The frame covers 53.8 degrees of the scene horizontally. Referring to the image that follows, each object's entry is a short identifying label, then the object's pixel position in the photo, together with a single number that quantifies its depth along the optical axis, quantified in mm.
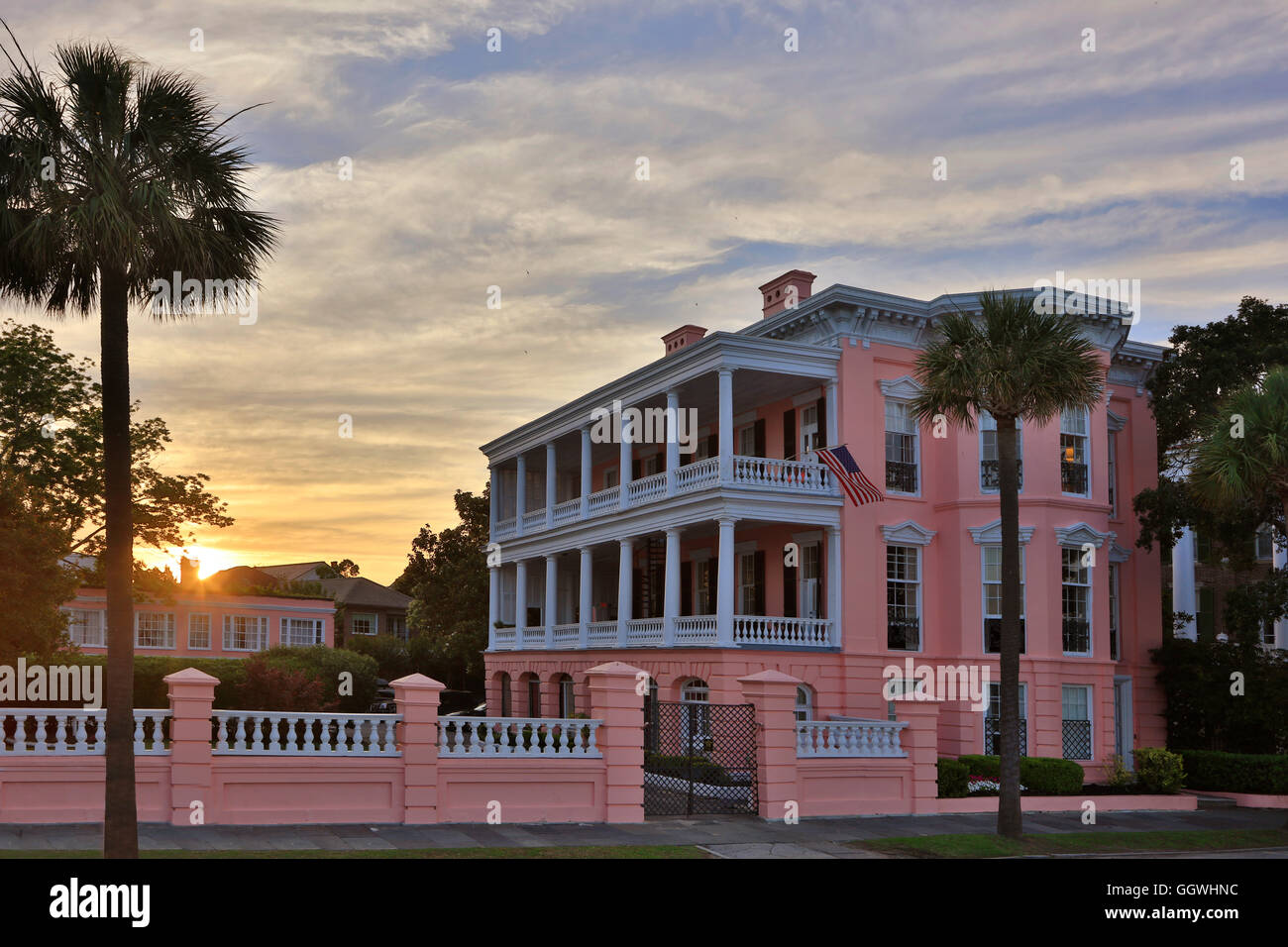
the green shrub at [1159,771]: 28984
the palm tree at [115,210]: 13953
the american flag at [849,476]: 29766
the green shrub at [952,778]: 24781
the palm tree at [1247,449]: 24516
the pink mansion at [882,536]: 30781
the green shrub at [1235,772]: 29406
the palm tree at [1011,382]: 20922
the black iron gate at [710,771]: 21750
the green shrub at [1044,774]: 26906
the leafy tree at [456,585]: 53969
